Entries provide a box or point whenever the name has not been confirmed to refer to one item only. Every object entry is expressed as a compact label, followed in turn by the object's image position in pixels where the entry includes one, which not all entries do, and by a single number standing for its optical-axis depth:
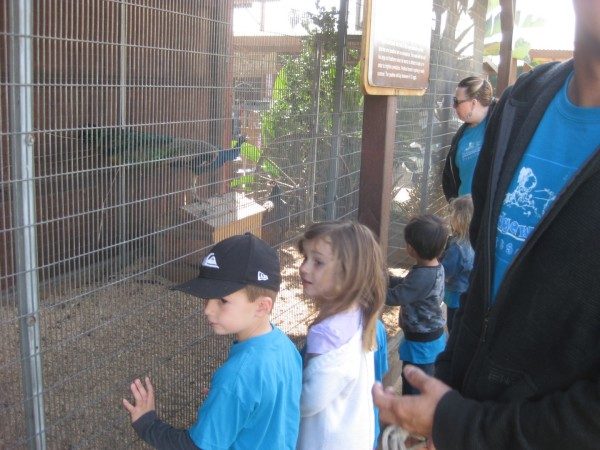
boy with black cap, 1.80
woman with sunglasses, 4.67
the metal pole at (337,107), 3.83
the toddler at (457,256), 3.65
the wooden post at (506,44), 6.64
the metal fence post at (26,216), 1.95
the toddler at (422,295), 3.22
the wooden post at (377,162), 3.72
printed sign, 3.36
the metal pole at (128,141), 2.39
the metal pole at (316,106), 3.68
